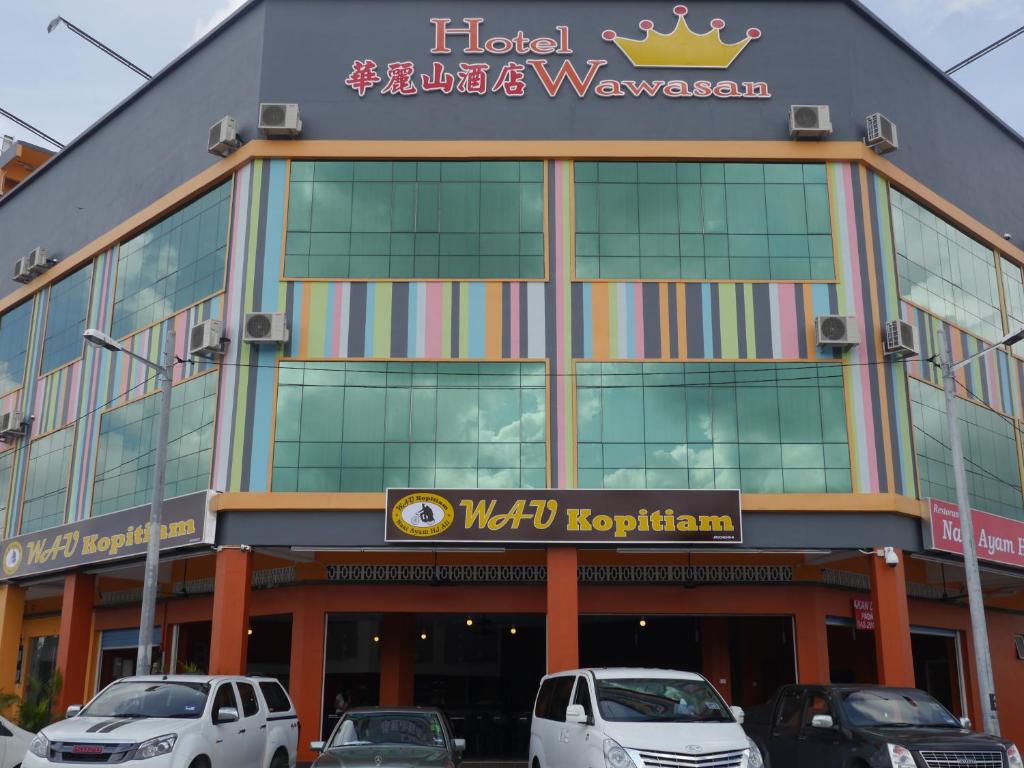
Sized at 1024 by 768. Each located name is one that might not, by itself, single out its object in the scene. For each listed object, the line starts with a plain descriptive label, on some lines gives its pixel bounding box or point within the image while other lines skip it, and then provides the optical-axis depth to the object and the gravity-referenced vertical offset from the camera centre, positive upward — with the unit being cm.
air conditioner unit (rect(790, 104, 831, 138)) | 2430 +1208
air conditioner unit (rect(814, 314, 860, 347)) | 2314 +705
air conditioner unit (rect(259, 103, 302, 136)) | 2447 +1212
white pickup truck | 1322 -84
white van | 1282 -73
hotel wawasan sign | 2512 +1377
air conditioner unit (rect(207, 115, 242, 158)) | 2498 +1196
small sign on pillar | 2528 +119
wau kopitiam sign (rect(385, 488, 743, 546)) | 2211 +297
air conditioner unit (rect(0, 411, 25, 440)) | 3095 +670
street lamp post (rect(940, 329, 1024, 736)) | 1869 +170
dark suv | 1338 -89
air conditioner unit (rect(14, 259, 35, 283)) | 3192 +1129
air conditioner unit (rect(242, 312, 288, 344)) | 2339 +713
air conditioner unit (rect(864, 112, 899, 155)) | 2448 +1187
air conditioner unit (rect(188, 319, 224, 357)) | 2361 +697
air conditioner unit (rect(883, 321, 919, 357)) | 2317 +689
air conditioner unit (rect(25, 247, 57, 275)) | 3147 +1147
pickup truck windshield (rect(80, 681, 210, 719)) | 1450 -52
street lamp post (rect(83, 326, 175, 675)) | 2009 +297
